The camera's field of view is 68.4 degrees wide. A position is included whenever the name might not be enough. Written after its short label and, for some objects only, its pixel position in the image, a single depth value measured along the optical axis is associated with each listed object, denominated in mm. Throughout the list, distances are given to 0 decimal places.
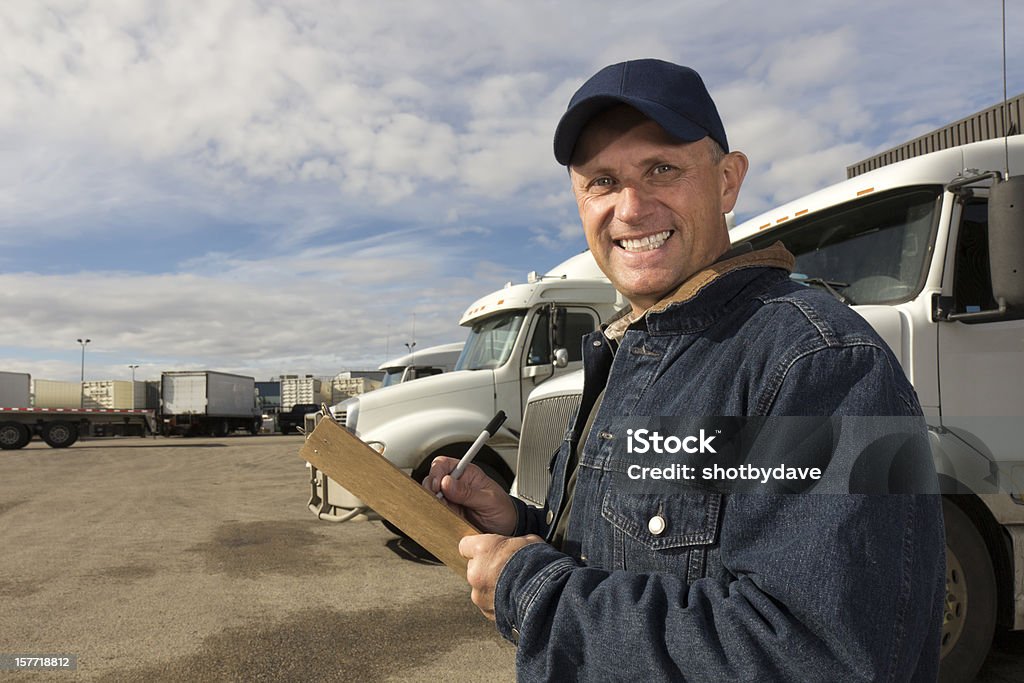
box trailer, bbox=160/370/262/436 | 37750
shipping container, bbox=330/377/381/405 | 45906
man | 1002
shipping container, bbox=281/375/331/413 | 52031
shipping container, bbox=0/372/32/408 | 30906
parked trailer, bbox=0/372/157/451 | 27406
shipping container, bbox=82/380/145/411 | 42250
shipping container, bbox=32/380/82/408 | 35781
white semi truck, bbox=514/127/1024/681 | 3695
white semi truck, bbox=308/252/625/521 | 7195
